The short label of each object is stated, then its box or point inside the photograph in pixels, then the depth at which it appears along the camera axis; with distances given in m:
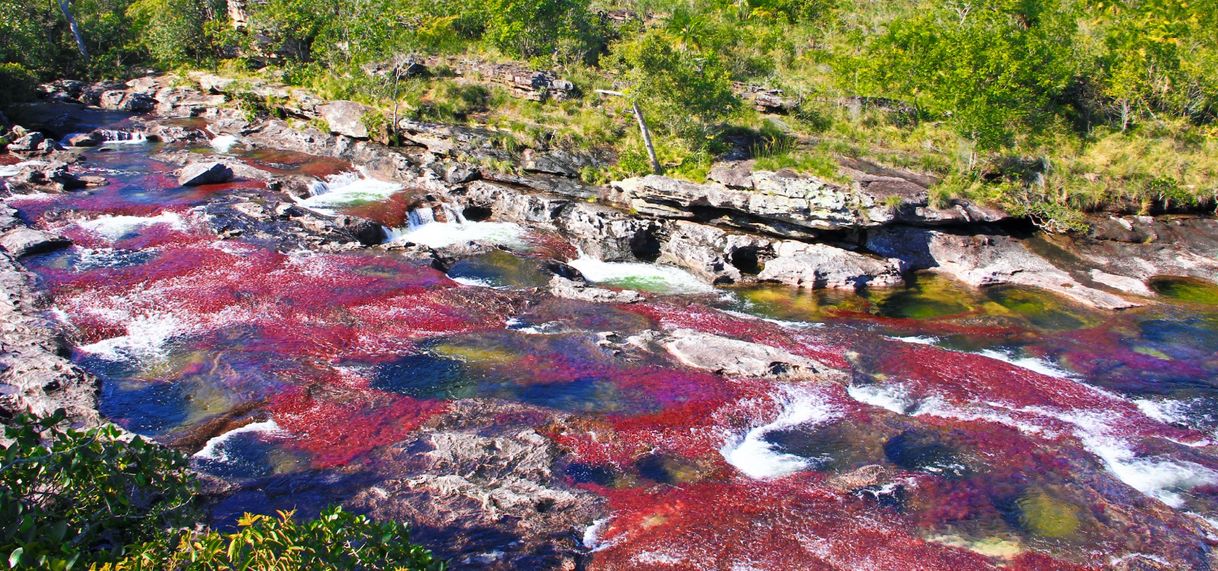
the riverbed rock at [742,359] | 21.72
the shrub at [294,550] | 7.42
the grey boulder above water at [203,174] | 36.31
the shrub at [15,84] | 46.97
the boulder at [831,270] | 30.17
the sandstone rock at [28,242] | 26.56
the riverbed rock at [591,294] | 27.36
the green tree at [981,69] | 35.47
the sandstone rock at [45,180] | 34.78
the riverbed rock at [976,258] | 30.53
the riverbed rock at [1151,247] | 31.36
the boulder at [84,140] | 44.22
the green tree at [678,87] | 37.97
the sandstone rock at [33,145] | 41.22
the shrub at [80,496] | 7.22
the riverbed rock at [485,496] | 14.03
